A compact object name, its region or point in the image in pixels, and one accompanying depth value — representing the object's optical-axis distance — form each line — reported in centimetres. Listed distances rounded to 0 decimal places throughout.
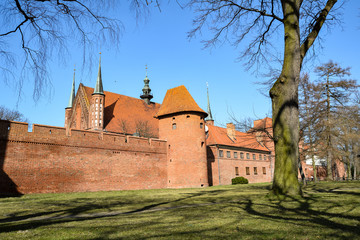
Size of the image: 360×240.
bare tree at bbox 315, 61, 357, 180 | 2298
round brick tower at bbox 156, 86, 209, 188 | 2695
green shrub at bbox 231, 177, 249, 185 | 3322
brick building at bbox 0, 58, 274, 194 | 1853
